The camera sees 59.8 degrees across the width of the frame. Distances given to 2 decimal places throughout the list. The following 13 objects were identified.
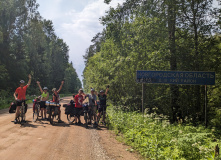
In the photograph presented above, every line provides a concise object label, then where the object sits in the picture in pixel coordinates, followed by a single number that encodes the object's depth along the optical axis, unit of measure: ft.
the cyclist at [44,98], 40.73
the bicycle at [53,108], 37.88
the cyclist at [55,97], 38.03
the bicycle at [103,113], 37.91
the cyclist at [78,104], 38.37
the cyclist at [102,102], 37.88
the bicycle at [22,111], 35.37
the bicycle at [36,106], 41.43
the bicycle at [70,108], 39.91
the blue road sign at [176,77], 33.09
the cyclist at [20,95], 34.68
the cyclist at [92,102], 37.50
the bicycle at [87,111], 37.17
